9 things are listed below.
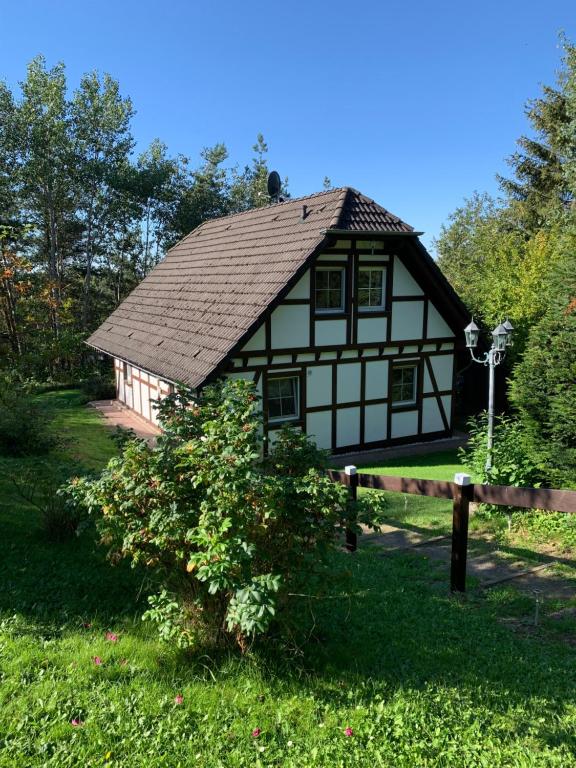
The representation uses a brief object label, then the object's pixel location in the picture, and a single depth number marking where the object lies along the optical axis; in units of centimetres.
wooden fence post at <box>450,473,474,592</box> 534
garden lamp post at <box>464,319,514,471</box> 987
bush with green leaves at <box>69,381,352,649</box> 345
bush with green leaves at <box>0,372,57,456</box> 999
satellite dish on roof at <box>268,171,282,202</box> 1842
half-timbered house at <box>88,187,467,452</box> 1215
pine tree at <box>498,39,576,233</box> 2477
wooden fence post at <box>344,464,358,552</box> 629
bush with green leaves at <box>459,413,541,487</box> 835
